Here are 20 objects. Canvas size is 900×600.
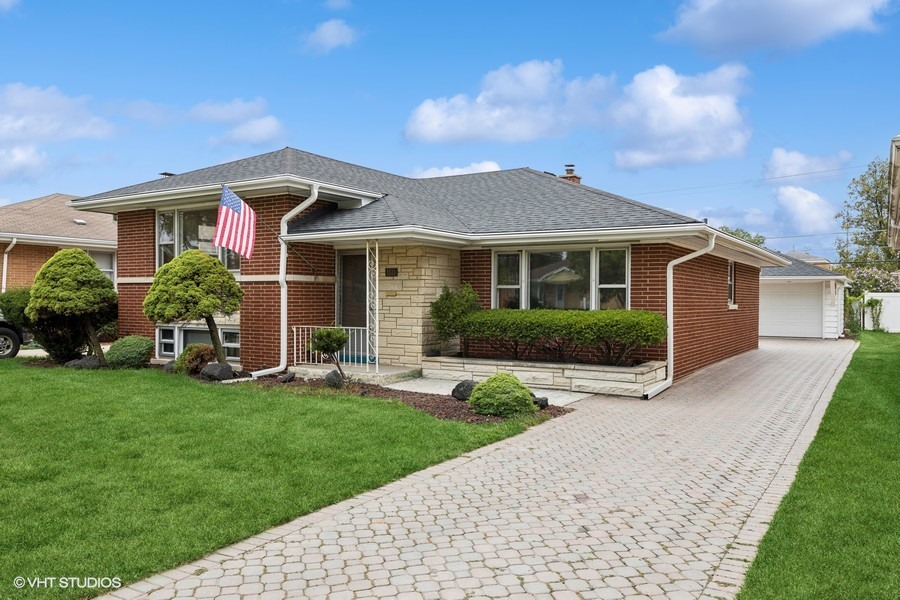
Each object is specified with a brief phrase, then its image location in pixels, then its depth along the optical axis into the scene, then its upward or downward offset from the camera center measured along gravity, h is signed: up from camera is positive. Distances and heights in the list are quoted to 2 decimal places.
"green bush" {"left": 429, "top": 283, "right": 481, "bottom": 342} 12.06 -0.27
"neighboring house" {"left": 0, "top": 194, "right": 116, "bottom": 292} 18.38 +1.69
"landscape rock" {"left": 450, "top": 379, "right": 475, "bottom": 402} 9.65 -1.41
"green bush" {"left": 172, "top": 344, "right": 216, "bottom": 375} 12.11 -1.20
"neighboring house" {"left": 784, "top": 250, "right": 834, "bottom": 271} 45.39 +2.75
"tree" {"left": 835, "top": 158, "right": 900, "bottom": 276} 43.22 +4.97
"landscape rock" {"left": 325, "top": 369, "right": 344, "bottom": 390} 10.62 -1.40
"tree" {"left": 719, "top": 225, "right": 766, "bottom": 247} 50.88 +4.92
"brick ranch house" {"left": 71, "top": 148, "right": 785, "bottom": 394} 11.60 +0.83
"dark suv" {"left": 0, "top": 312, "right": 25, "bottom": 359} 15.12 -1.04
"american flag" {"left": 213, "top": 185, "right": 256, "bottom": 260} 10.85 +1.17
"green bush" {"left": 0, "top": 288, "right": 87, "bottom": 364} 13.48 -0.73
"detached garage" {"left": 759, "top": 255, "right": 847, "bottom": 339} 24.62 -0.23
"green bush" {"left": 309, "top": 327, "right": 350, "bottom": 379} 10.93 -0.76
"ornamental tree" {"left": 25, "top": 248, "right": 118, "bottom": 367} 12.55 +0.03
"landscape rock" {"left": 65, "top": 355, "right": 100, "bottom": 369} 12.84 -1.35
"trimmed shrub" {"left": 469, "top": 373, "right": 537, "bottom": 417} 8.62 -1.37
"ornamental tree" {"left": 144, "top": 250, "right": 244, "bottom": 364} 11.14 +0.05
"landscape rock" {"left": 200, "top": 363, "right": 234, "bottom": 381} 11.42 -1.36
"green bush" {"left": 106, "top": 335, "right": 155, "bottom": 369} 12.97 -1.17
